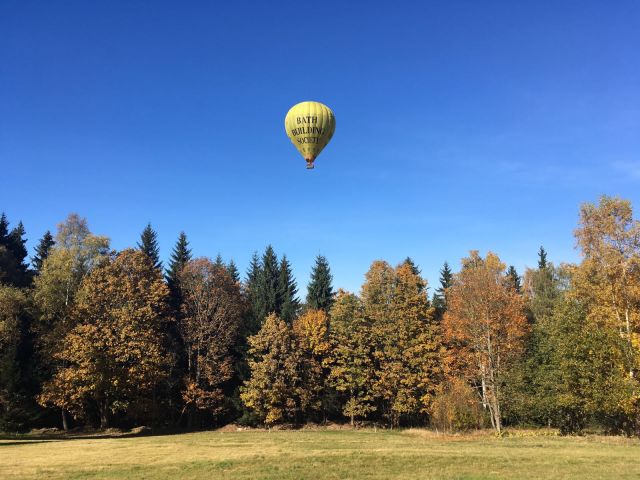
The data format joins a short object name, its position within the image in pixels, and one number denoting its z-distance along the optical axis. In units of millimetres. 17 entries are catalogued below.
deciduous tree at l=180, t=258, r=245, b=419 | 42969
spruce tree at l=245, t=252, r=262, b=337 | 48594
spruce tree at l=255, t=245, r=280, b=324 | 55438
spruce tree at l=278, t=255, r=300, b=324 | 54688
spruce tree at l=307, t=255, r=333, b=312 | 59312
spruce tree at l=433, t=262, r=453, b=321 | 64088
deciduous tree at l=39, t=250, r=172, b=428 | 36500
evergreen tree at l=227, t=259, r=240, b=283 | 64500
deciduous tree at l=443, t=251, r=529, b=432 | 38812
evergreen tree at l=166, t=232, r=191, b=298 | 48194
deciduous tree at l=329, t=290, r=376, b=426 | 43406
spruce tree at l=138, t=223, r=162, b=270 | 51031
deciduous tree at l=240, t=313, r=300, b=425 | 41062
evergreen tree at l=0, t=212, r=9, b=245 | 51641
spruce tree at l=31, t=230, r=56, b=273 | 52672
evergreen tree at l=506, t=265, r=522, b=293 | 43622
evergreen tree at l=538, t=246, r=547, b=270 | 82188
